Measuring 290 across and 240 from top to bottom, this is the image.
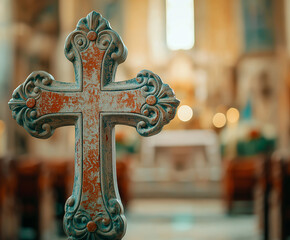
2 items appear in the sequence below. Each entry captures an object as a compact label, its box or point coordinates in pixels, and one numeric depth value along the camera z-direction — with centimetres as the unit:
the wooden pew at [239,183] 835
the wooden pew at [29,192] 576
